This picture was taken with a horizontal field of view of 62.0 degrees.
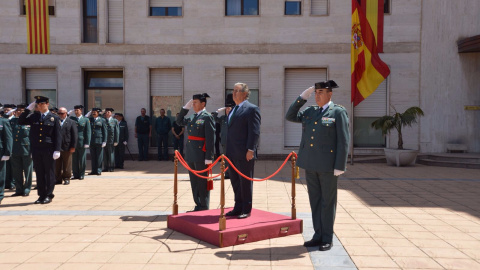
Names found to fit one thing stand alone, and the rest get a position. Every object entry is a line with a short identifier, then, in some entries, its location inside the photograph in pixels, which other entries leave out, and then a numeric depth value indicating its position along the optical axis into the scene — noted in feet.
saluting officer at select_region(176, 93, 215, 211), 21.45
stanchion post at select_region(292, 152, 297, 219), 18.22
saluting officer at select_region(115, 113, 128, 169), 45.73
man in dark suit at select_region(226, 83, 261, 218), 18.47
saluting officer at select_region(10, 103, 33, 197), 26.99
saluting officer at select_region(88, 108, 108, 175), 39.04
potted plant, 46.19
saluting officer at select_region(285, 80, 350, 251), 15.69
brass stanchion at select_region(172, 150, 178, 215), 19.33
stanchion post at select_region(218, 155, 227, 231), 15.99
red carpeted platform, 16.26
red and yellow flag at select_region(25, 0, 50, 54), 54.29
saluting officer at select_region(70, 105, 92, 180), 36.11
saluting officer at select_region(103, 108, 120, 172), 42.11
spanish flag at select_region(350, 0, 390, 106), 46.55
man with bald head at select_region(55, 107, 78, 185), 30.53
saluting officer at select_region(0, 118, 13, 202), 24.79
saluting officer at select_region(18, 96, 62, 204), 24.66
